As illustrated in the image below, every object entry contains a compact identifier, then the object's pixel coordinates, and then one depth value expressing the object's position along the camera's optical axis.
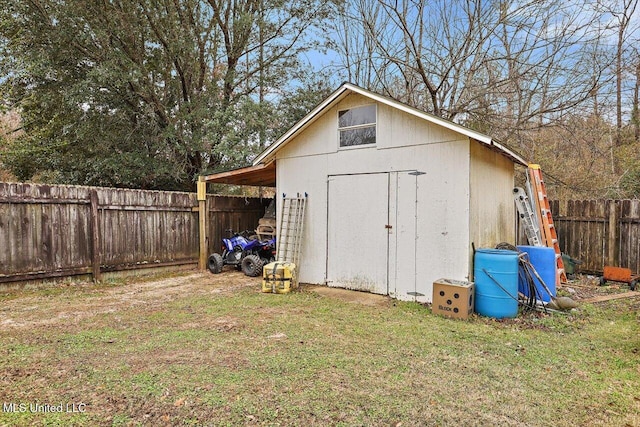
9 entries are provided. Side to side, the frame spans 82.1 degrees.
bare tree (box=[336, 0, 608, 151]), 9.30
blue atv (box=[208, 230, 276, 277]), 8.38
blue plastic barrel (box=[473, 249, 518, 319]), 4.97
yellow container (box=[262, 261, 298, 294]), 6.44
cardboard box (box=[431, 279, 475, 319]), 4.92
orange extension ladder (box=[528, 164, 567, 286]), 6.96
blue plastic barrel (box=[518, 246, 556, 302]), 5.68
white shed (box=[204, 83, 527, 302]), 5.56
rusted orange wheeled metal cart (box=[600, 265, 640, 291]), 6.84
